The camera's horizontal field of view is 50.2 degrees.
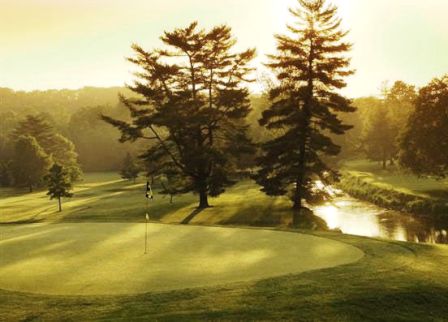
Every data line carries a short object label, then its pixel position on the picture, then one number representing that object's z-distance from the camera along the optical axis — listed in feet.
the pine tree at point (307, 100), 112.27
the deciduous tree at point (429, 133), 139.85
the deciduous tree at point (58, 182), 147.95
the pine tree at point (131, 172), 251.80
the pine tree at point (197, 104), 119.03
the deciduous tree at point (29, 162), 250.37
